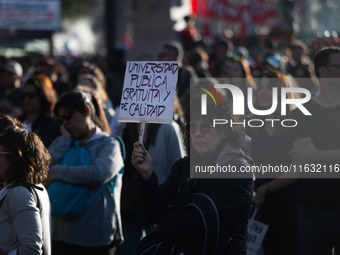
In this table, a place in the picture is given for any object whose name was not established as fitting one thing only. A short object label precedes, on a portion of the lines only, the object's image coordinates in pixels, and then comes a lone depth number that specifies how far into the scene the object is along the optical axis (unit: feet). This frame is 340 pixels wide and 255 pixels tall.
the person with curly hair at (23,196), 18.52
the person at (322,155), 23.94
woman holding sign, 17.49
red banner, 145.38
